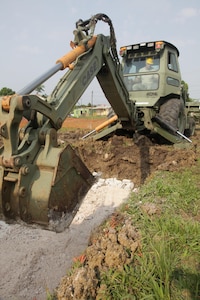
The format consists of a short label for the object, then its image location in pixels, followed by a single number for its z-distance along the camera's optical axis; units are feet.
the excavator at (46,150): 7.11
